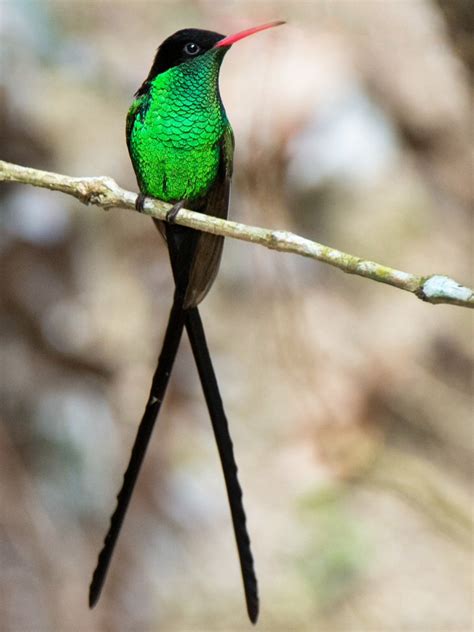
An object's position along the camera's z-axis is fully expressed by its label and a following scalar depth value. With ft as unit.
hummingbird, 9.63
